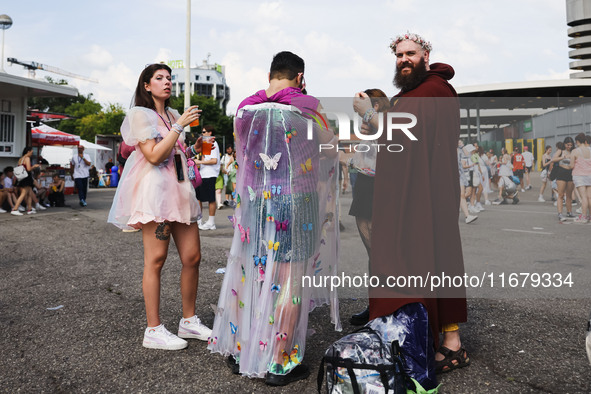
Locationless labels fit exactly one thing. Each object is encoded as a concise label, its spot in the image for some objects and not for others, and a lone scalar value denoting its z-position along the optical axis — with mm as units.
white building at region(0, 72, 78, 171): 15344
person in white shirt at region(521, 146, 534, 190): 18894
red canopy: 18688
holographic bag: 2537
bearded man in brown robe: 2857
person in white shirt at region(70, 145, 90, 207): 14719
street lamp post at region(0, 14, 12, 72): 21825
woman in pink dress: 3373
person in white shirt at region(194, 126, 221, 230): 8578
